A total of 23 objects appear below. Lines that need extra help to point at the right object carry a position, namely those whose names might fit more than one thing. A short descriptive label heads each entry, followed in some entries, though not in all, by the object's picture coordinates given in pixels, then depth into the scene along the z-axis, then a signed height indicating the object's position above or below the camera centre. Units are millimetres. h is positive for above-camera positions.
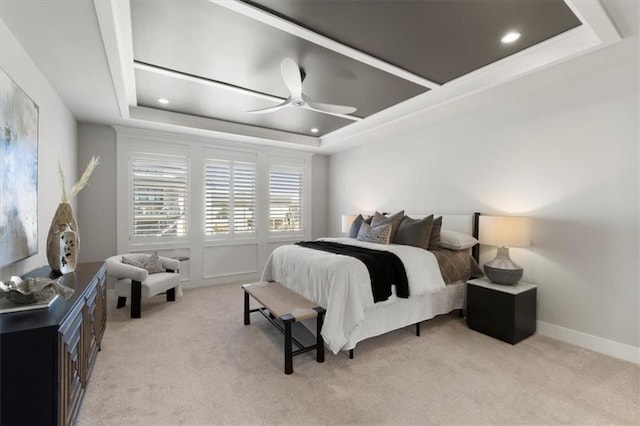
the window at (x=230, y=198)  5086 +249
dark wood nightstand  2820 -1010
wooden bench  2311 -877
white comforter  2475 -672
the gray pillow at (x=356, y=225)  4355 -206
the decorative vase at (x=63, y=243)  2381 -268
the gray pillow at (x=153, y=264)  3963 -745
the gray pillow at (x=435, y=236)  3480 -295
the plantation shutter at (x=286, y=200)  5770 +241
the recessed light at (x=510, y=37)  2359 +1480
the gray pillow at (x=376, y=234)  3682 -292
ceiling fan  2637 +1215
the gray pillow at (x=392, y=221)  3765 -123
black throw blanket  2674 -582
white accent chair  3432 -898
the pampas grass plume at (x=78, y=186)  2604 +238
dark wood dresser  1279 -734
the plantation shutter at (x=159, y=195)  4500 +269
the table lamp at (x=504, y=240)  2932 -291
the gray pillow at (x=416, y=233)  3424 -257
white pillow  3400 -347
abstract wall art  1854 +273
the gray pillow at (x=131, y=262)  3820 -690
